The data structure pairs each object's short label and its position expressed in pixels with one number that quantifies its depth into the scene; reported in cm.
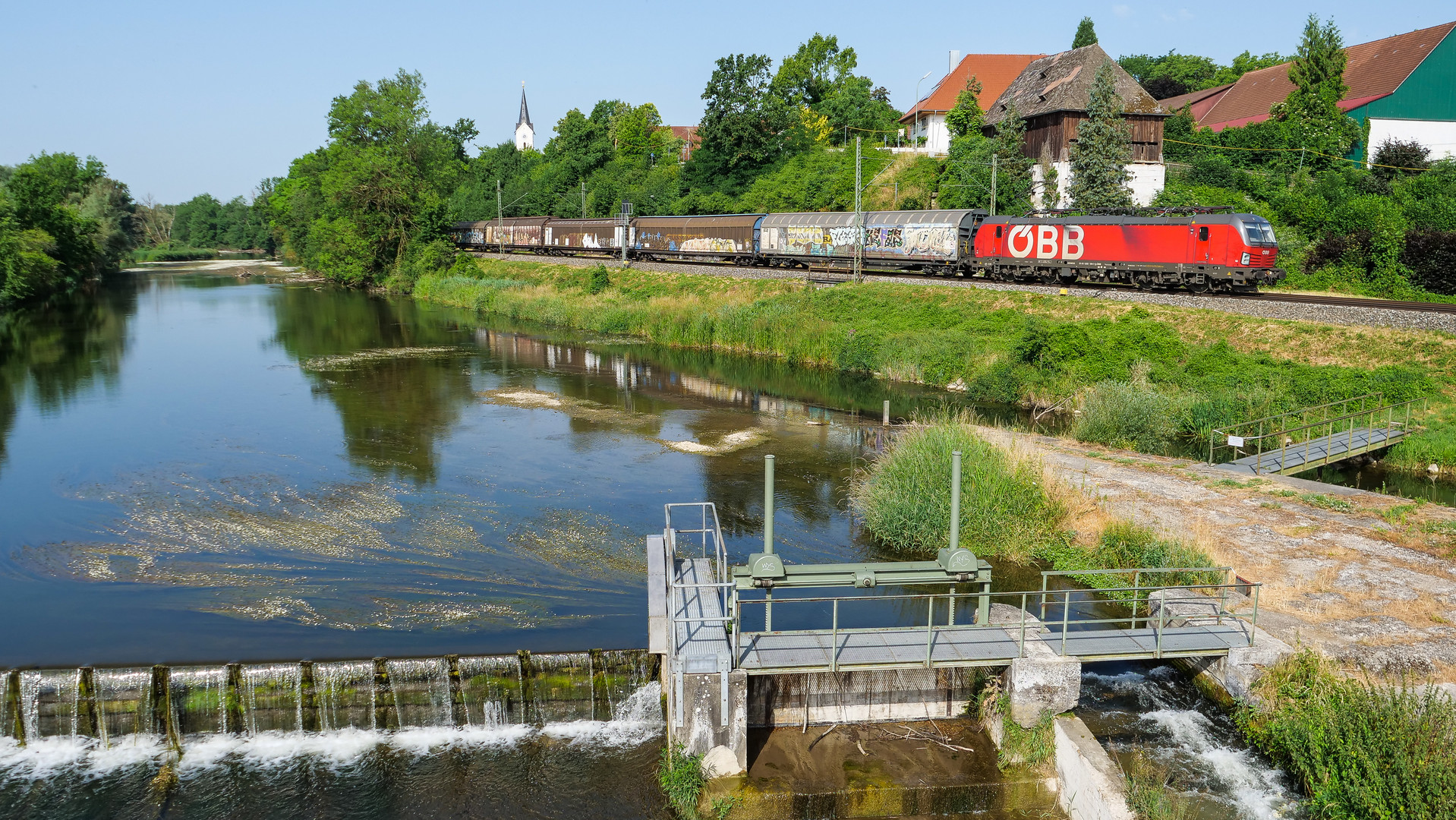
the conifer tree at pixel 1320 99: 5647
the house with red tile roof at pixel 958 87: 8094
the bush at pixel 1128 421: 2620
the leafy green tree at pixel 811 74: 8969
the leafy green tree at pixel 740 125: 7794
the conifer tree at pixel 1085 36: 7338
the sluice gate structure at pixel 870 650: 1213
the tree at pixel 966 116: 7081
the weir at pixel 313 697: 1353
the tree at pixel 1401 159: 5394
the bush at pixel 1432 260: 3891
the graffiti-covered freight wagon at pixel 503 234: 7531
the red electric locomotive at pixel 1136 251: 3603
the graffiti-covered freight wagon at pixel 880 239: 4606
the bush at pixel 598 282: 5834
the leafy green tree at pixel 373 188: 7750
